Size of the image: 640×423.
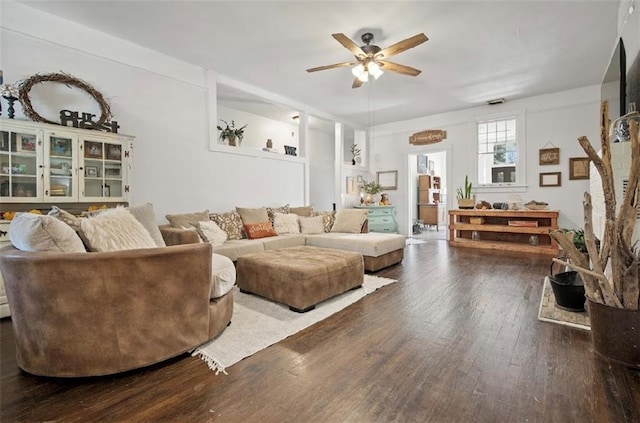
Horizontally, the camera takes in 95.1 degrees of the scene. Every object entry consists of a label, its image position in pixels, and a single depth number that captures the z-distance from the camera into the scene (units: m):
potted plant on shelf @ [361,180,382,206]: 7.25
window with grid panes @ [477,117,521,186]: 6.03
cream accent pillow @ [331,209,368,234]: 4.76
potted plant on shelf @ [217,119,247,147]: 4.86
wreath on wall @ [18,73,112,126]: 2.75
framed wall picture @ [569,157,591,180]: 5.27
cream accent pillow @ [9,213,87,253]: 1.60
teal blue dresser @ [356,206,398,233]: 6.85
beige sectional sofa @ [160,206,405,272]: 3.66
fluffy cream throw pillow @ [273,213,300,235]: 4.67
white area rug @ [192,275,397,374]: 1.85
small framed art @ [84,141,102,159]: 3.00
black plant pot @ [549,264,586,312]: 2.41
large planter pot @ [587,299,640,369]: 1.67
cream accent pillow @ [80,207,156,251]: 1.86
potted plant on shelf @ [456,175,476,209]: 6.02
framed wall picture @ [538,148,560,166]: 5.51
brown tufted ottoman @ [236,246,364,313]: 2.51
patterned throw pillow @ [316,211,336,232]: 5.05
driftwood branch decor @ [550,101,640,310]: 1.70
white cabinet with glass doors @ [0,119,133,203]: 2.62
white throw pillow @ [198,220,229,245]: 3.65
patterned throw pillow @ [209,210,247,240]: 4.11
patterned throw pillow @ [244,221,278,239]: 4.22
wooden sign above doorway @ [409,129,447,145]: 6.81
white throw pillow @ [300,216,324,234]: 4.86
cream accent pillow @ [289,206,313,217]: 5.14
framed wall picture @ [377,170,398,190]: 7.59
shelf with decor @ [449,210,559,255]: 5.27
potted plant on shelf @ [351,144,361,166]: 7.68
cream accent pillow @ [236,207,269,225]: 4.40
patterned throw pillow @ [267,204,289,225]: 4.82
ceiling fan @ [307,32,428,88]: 3.07
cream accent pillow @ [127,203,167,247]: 2.51
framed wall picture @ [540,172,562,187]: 5.51
